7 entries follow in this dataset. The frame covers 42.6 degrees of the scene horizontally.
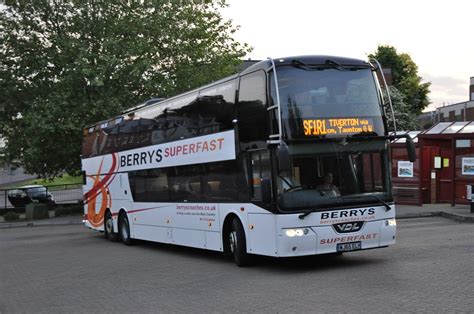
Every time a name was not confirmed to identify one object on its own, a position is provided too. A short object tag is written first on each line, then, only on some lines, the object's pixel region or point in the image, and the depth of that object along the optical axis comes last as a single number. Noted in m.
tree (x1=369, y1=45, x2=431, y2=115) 71.62
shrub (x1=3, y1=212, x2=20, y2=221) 30.09
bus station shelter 24.00
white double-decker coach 10.52
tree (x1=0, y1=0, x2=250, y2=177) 27.19
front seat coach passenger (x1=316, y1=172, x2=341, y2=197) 10.68
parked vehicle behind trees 38.09
